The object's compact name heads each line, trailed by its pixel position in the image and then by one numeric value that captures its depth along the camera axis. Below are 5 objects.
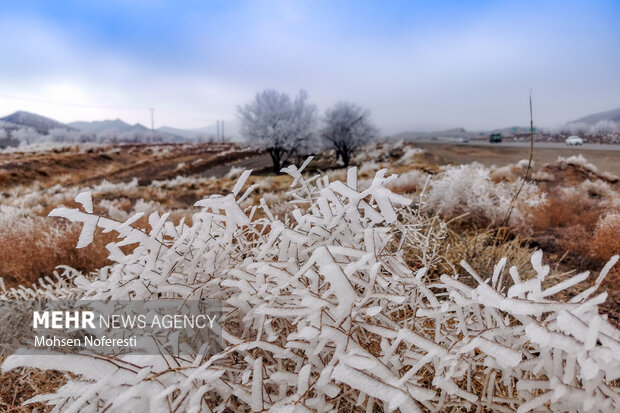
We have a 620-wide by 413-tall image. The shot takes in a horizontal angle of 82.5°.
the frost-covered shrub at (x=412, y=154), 12.75
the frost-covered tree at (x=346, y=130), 22.72
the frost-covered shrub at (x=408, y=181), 5.61
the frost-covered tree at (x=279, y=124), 19.84
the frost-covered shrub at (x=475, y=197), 3.12
